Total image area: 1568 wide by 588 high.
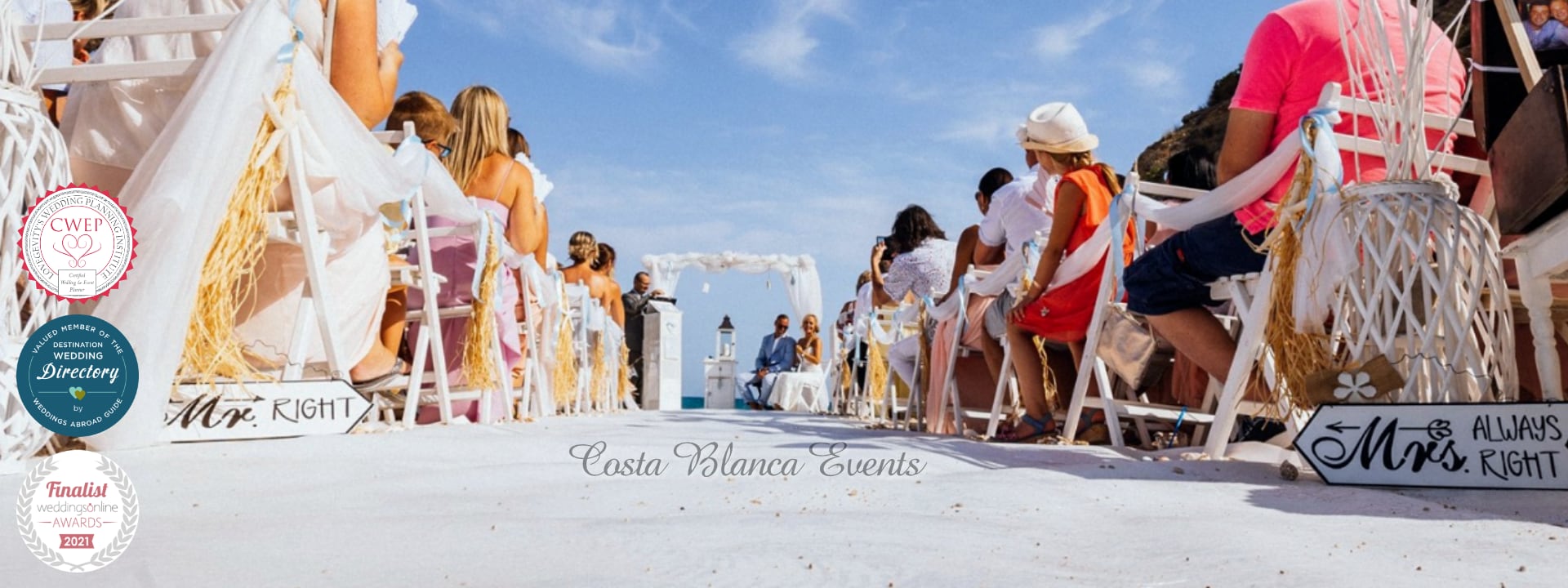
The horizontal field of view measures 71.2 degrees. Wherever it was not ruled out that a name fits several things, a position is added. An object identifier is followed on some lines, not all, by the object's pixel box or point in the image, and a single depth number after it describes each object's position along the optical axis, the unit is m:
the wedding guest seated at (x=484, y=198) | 5.07
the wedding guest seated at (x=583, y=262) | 10.16
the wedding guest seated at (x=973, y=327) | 4.77
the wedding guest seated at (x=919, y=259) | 7.62
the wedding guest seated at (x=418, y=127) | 4.27
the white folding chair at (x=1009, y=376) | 4.03
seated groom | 14.35
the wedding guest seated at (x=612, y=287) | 11.43
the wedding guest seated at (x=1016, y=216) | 4.51
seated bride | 14.05
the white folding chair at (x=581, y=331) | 8.09
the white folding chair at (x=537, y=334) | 5.63
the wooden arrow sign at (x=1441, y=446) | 1.82
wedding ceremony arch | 21.77
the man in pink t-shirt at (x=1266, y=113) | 2.67
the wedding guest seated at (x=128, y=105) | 2.49
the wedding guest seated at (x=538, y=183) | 6.19
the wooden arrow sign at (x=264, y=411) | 2.29
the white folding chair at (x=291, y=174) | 2.25
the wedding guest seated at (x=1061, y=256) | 3.81
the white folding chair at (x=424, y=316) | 3.82
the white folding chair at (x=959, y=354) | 4.84
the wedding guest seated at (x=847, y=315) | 13.36
